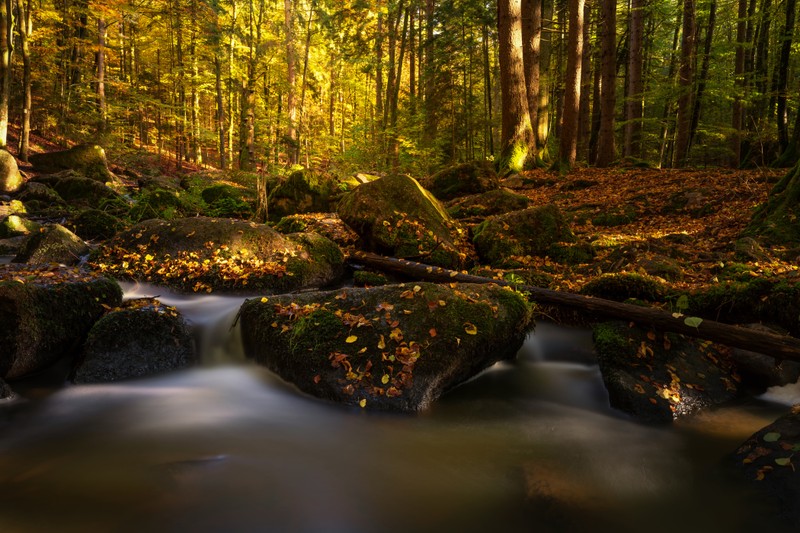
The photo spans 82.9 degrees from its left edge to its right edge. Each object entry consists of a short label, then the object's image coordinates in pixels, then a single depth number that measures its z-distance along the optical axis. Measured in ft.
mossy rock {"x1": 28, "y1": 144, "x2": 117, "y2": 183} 56.39
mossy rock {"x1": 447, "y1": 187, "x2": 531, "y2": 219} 32.63
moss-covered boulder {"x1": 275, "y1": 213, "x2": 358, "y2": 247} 28.41
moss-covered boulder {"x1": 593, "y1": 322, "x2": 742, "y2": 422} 13.17
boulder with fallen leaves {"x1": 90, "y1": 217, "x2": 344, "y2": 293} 22.25
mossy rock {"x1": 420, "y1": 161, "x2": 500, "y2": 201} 39.37
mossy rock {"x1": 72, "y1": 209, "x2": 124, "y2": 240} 31.58
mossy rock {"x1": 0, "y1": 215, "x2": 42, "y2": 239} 30.18
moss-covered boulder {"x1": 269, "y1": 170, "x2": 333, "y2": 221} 36.91
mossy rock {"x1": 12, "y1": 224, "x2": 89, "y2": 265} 23.40
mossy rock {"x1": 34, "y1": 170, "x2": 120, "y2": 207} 43.55
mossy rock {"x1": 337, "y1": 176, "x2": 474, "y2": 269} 24.45
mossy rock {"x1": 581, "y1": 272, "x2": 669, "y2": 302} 17.29
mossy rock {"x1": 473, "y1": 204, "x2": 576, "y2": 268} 25.00
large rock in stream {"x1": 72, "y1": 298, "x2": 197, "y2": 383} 14.85
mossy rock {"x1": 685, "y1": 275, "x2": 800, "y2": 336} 14.88
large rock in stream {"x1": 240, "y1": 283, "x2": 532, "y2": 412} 13.21
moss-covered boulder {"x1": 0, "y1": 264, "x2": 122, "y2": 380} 13.94
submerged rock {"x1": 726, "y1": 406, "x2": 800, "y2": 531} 8.97
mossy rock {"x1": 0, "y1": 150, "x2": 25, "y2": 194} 45.11
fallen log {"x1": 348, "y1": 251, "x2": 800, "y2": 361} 12.59
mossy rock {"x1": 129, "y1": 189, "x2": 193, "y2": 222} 34.24
